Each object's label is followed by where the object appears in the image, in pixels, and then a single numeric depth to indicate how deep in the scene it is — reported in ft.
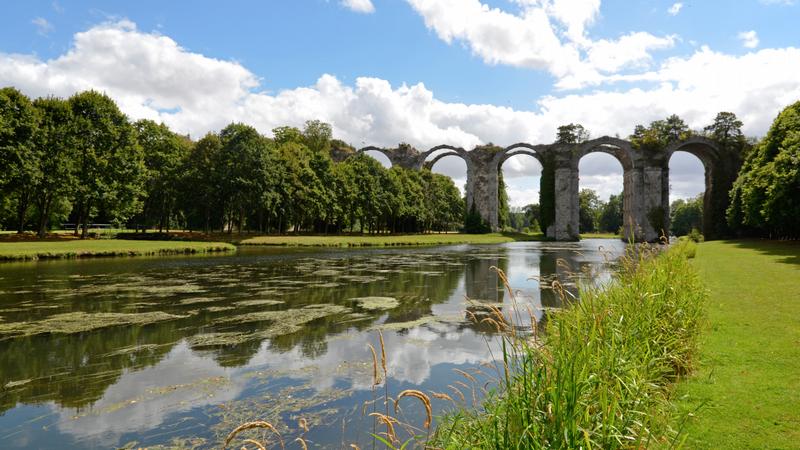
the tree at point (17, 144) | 101.96
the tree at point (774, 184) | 80.53
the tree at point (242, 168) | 150.00
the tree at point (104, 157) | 121.80
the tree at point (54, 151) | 111.14
